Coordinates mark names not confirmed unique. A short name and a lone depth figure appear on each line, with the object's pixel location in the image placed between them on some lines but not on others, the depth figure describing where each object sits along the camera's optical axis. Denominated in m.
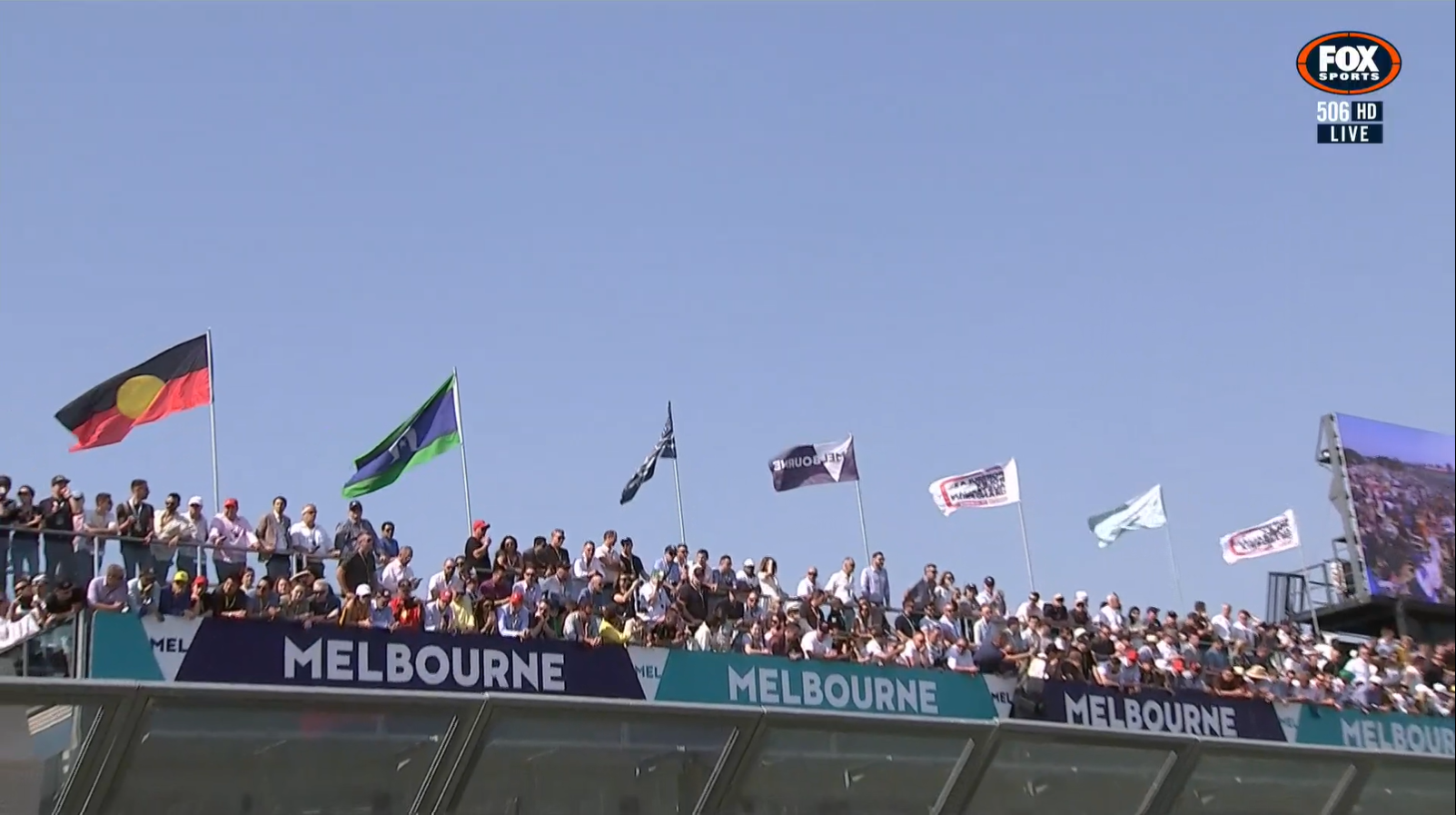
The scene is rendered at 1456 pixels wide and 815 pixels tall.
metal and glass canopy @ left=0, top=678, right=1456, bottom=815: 12.20
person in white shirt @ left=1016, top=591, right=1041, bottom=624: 25.97
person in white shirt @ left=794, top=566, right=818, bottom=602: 23.41
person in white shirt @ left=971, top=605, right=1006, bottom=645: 24.27
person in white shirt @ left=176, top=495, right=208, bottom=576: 17.53
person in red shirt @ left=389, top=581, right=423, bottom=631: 18.22
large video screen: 41.34
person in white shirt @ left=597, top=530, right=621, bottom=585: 21.31
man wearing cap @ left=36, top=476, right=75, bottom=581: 16.78
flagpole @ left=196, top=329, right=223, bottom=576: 21.83
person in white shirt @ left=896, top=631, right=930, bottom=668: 22.19
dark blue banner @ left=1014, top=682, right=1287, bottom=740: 21.98
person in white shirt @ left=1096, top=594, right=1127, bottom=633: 27.36
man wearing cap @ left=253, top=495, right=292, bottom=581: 18.56
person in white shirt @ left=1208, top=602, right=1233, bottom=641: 28.98
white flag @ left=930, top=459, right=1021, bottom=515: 32.12
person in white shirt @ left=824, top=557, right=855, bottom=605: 24.36
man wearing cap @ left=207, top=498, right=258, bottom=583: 17.94
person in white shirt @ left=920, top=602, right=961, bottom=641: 23.98
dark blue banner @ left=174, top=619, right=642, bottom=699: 16.70
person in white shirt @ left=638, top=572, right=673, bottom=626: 21.08
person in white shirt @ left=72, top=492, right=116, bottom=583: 16.95
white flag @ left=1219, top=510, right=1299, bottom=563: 39.12
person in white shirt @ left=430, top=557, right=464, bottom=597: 19.30
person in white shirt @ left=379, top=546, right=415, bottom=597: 19.19
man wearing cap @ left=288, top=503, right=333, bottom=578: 18.89
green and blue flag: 23.38
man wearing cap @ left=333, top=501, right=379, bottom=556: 19.44
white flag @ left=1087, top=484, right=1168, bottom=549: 37.53
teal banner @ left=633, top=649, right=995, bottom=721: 20.03
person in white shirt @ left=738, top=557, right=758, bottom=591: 23.06
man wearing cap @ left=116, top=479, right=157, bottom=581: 17.14
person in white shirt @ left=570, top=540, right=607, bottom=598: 20.92
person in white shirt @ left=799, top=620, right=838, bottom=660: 21.84
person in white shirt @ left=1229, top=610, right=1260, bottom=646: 29.27
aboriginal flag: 20.52
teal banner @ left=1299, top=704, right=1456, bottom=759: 26.00
